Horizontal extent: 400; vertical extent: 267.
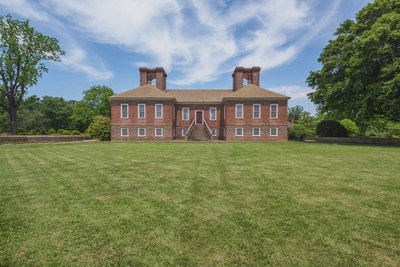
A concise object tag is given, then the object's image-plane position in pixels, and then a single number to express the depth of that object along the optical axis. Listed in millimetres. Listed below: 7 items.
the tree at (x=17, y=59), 22938
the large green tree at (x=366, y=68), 15805
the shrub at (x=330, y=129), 24734
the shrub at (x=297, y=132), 30875
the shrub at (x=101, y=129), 26719
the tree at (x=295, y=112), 73875
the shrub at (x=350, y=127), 31297
